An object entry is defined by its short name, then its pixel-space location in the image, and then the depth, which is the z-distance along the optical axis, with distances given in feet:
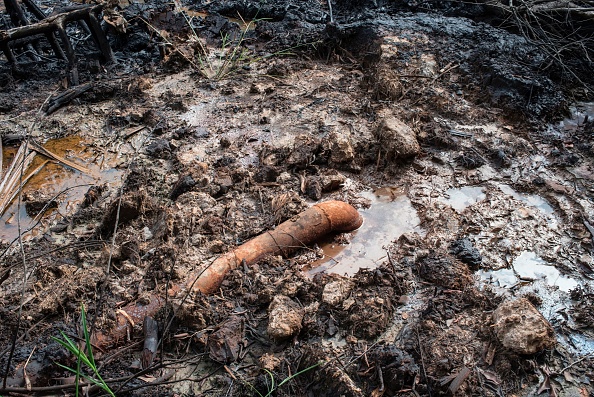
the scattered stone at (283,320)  9.67
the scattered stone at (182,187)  13.76
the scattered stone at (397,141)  14.61
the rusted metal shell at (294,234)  11.28
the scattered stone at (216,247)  12.02
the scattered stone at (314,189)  13.62
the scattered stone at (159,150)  15.60
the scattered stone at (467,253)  11.62
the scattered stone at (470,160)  14.64
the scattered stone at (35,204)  13.97
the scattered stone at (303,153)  14.60
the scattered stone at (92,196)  13.76
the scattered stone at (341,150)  14.60
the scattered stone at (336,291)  10.43
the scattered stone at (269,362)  9.17
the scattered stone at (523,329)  9.20
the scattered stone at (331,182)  13.91
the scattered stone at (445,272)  10.99
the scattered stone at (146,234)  12.59
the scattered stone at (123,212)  12.66
